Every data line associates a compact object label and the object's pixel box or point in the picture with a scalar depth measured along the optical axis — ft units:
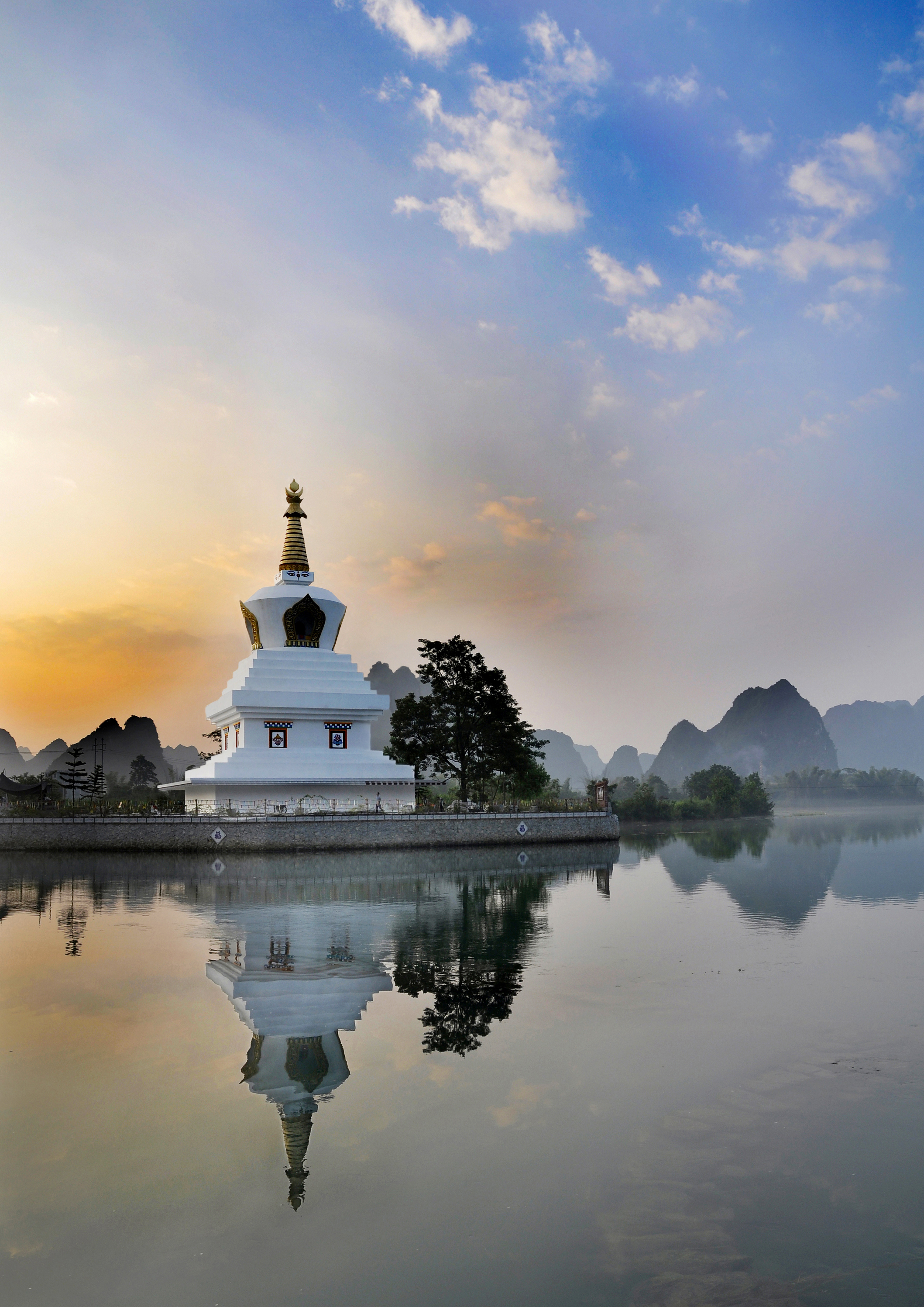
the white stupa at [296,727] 115.24
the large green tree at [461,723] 139.74
